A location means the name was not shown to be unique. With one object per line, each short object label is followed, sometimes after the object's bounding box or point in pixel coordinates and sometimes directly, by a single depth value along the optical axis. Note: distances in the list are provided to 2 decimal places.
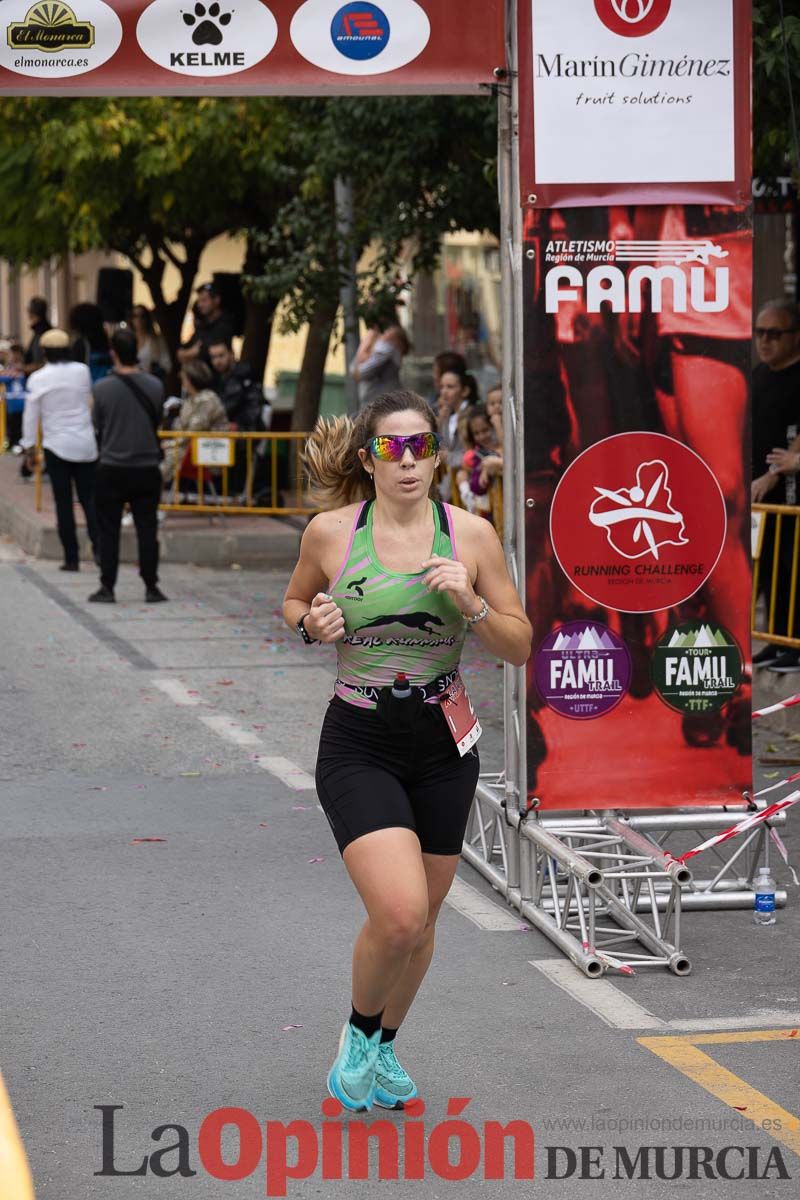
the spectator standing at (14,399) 29.83
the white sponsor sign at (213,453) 18.31
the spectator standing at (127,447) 14.51
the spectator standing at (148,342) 25.42
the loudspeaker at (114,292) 29.48
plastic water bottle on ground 7.04
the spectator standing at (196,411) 18.66
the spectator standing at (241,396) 19.67
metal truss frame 6.43
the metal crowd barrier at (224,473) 18.34
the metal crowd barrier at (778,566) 10.69
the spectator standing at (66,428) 16.45
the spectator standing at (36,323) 27.66
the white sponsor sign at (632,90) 6.72
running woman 4.97
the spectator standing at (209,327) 21.20
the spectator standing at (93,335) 25.89
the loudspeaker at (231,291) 25.25
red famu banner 6.83
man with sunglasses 11.50
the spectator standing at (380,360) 17.94
